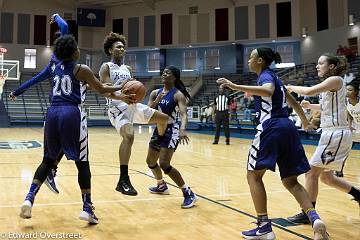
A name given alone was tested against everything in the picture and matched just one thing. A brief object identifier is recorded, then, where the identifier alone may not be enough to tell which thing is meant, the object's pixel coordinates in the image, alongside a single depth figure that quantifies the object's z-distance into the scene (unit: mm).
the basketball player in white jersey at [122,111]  4348
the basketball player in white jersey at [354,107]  5250
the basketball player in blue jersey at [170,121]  4543
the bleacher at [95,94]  23016
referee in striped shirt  12859
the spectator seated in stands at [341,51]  21425
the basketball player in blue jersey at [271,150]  3109
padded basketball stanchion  22281
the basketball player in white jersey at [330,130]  3613
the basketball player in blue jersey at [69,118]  3506
